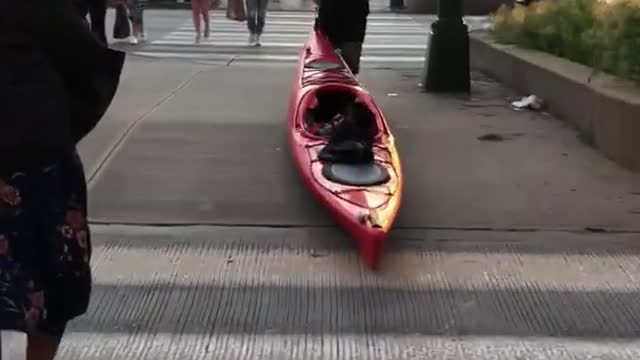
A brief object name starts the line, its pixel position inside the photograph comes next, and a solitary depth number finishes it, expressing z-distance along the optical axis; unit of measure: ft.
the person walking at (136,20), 60.18
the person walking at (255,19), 61.21
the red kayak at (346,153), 18.33
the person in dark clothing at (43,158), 9.66
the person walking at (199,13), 63.82
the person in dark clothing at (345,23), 31.89
